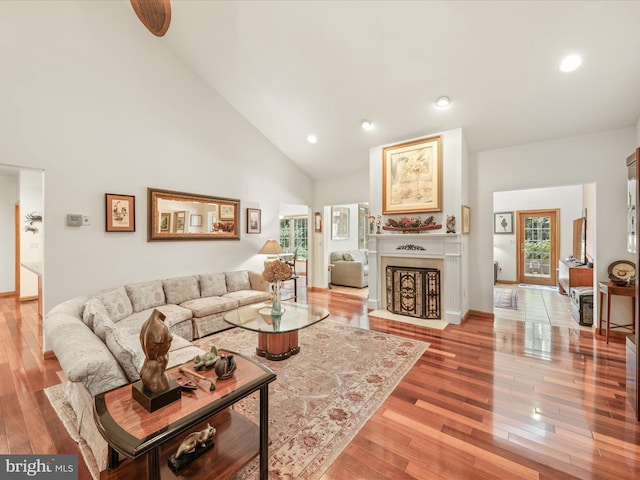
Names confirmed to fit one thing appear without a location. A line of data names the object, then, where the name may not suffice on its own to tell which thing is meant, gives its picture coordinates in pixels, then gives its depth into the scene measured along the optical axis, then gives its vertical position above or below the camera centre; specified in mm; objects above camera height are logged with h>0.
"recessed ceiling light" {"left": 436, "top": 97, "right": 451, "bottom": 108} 3711 +1853
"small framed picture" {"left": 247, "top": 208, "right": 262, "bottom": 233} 5340 +363
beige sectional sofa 1460 -748
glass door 7434 -187
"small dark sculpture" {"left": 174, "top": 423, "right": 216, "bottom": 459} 1386 -1054
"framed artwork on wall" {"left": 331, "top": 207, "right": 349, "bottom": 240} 8109 +460
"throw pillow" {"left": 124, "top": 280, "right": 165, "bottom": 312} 3592 -743
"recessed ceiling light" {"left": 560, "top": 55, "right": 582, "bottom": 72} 2893 +1868
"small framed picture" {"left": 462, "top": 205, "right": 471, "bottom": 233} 4284 +330
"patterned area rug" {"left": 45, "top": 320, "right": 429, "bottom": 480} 1754 -1346
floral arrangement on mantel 4395 +238
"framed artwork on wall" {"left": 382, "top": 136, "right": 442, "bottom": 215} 4336 +1024
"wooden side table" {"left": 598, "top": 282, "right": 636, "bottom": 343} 3342 -649
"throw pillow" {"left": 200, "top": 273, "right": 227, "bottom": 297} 4363 -737
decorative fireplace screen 4414 -863
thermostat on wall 3260 +227
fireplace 4242 -363
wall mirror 4020 +360
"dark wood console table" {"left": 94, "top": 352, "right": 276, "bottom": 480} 1108 -792
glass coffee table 2897 -909
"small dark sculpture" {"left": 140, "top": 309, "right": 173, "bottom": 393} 1271 -521
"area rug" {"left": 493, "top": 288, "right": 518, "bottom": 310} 5406 -1269
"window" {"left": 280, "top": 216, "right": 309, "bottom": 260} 9532 +177
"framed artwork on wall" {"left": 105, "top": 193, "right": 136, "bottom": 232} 3550 +340
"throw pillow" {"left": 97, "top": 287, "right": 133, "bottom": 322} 3203 -765
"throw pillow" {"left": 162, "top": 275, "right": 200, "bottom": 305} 3947 -734
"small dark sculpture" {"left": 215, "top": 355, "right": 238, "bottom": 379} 1553 -730
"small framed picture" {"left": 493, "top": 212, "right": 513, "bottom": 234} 7887 +496
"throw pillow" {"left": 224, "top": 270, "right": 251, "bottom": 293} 4715 -724
